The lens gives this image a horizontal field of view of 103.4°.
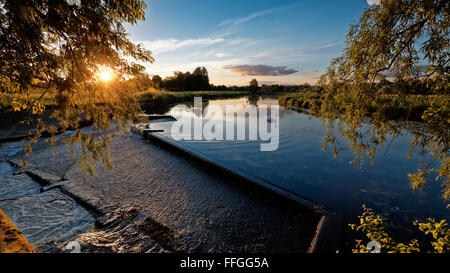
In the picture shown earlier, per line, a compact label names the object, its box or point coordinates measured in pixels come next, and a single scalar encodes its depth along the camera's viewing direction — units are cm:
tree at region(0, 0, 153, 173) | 326
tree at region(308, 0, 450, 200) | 341
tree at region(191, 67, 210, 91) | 10131
